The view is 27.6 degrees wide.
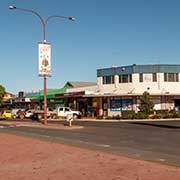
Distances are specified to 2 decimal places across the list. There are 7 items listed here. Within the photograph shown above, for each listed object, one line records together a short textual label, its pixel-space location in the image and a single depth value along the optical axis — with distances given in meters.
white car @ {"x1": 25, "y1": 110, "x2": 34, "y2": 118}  55.03
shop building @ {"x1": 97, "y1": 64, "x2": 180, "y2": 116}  48.59
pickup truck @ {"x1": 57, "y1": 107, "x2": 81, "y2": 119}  48.75
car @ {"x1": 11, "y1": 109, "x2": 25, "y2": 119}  56.03
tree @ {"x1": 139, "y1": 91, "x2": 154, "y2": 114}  45.28
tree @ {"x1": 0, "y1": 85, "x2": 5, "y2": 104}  55.66
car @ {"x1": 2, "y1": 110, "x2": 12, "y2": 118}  58.83
